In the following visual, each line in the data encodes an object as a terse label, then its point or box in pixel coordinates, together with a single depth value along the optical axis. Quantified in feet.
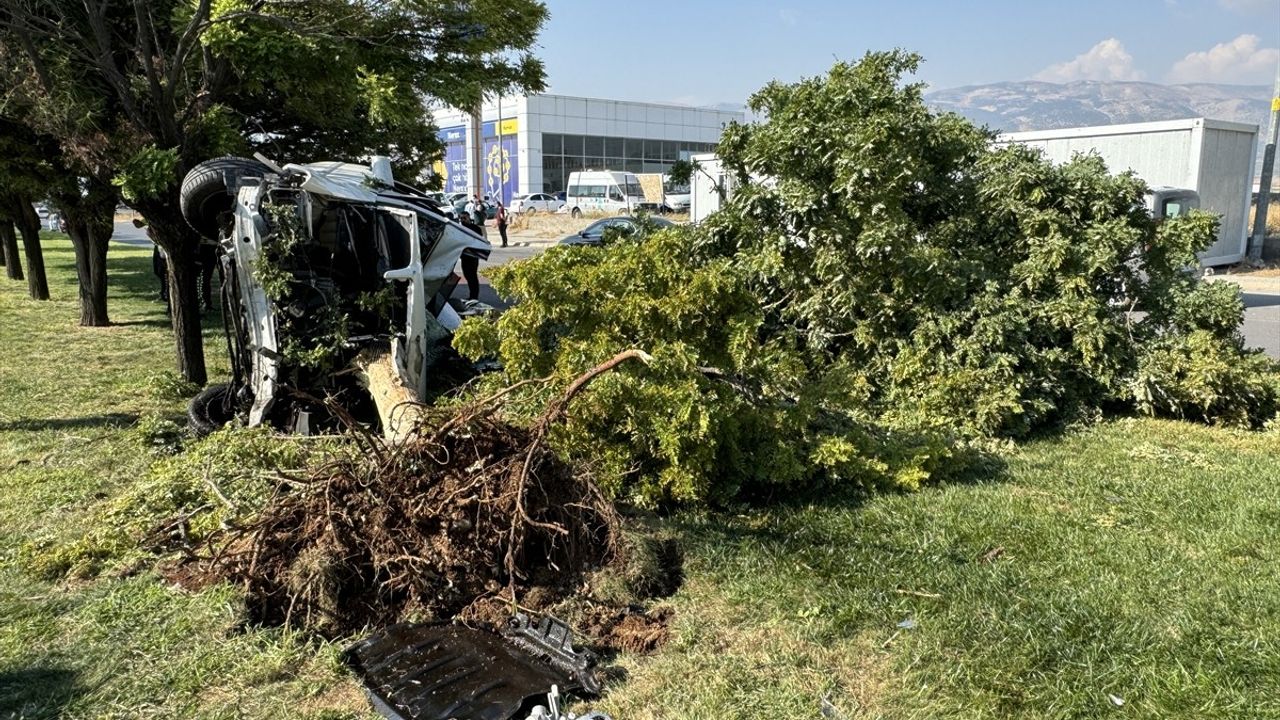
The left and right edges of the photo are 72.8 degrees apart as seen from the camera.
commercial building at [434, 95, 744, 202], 190.60
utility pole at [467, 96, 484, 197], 186.19
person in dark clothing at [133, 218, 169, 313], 48.14
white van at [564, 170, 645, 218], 146.10
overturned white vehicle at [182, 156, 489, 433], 21.72
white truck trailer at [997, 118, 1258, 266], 61.00
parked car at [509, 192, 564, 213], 156.46
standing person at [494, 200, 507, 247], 97.76
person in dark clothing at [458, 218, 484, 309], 43.45
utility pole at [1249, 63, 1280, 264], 63.98
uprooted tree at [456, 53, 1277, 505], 18.35
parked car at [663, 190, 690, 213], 138.95
